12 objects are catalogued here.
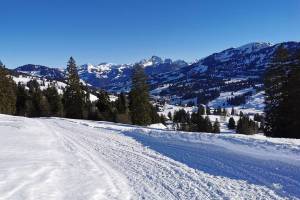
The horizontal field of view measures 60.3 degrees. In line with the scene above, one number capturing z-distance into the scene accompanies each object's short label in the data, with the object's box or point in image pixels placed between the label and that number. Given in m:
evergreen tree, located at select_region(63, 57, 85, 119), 51.07
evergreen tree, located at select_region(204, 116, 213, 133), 66.17
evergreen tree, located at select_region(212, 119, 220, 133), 67.12
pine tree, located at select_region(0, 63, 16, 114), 51.31
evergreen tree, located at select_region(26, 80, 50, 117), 60.68
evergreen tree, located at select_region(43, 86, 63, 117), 59.91
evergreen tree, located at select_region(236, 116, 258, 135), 65.57
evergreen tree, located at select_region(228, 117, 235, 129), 98.74
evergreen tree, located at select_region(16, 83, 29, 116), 61.72
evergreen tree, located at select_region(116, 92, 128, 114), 54.98
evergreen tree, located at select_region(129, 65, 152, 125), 44.67
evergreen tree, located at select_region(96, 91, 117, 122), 52.66
